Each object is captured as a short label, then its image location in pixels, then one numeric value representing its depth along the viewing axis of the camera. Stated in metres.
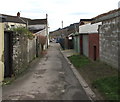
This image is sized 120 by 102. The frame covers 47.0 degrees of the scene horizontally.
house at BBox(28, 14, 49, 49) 32.22
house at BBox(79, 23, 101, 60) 10.72
